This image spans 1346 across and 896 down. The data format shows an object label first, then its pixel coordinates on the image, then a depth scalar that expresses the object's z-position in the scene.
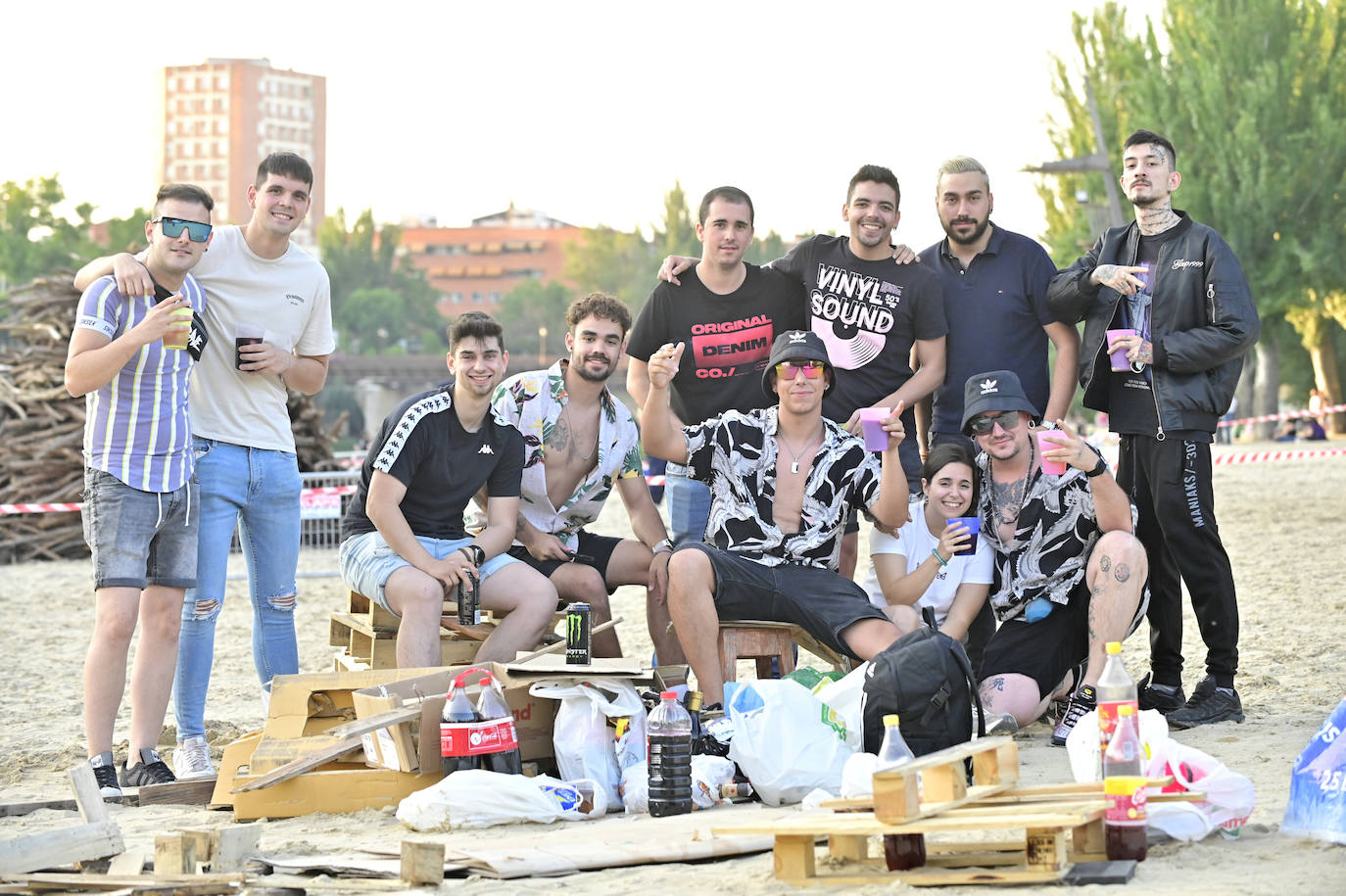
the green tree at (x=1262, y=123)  34.81
